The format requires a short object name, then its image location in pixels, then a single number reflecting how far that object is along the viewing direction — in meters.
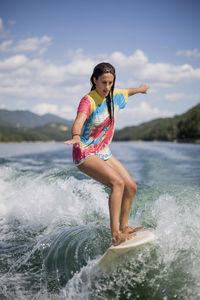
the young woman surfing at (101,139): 3.27
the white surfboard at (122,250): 3.12
